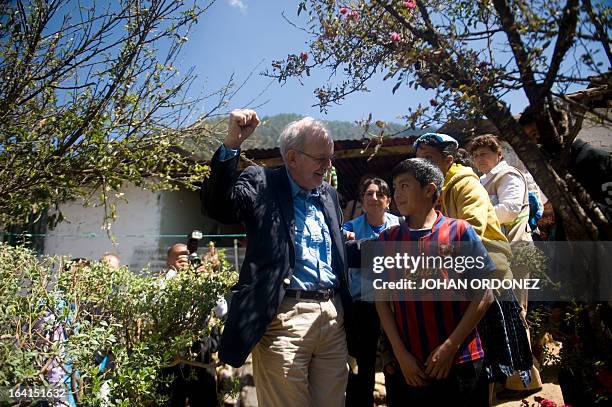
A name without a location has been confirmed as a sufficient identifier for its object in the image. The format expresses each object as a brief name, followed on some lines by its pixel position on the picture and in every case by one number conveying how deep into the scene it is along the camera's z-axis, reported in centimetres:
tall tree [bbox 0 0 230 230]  255
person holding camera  379
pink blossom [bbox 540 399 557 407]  240
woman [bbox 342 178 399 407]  268
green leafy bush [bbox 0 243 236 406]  207
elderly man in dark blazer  208
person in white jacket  310
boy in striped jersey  207
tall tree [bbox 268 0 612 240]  193
